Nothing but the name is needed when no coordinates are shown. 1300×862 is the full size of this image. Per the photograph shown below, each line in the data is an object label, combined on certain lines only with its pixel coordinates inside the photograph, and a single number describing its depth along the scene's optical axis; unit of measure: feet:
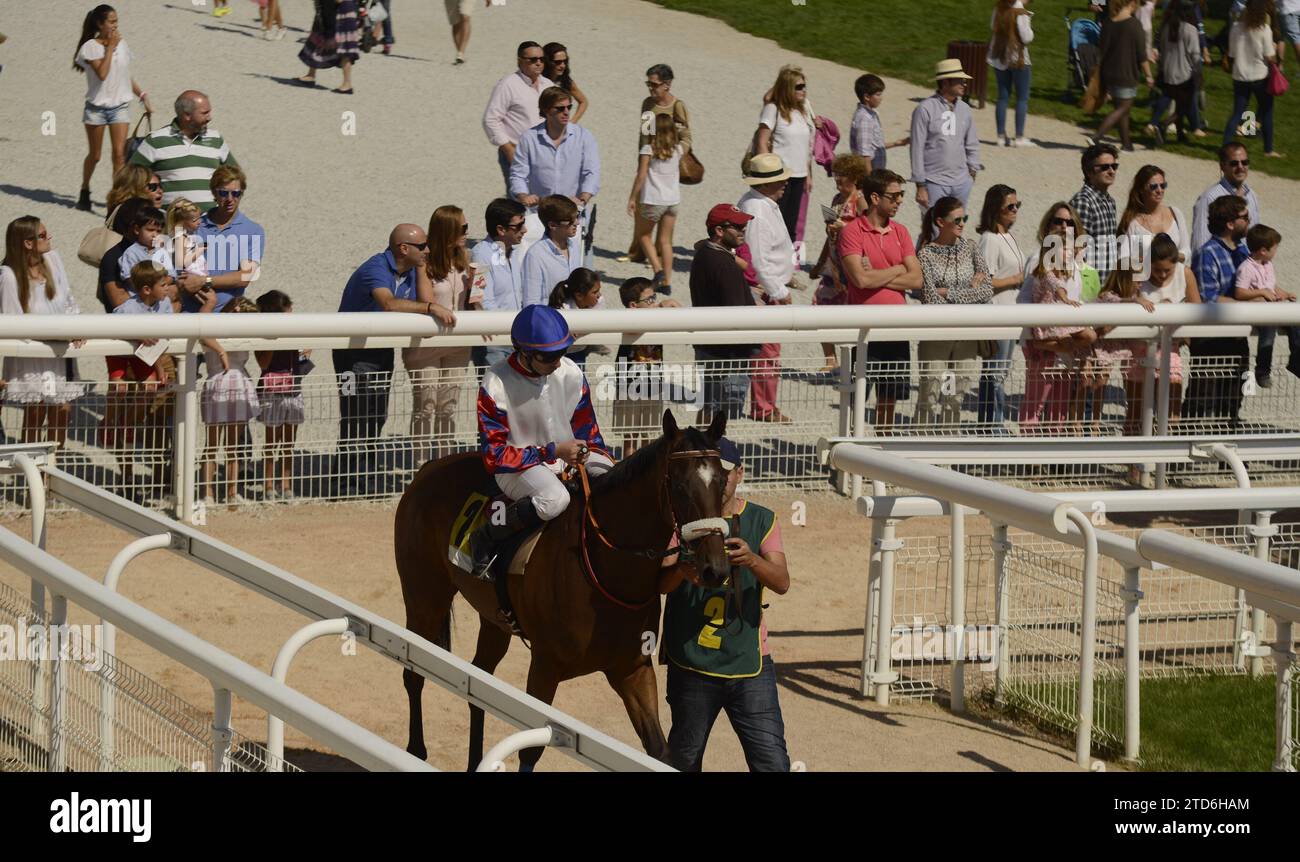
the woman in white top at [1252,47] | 63.36
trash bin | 71.82
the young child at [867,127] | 49.43
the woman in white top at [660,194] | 45.14
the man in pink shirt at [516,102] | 45.78
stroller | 75.15
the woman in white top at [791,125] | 46.32
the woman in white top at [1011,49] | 61.62
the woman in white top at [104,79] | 48.34
